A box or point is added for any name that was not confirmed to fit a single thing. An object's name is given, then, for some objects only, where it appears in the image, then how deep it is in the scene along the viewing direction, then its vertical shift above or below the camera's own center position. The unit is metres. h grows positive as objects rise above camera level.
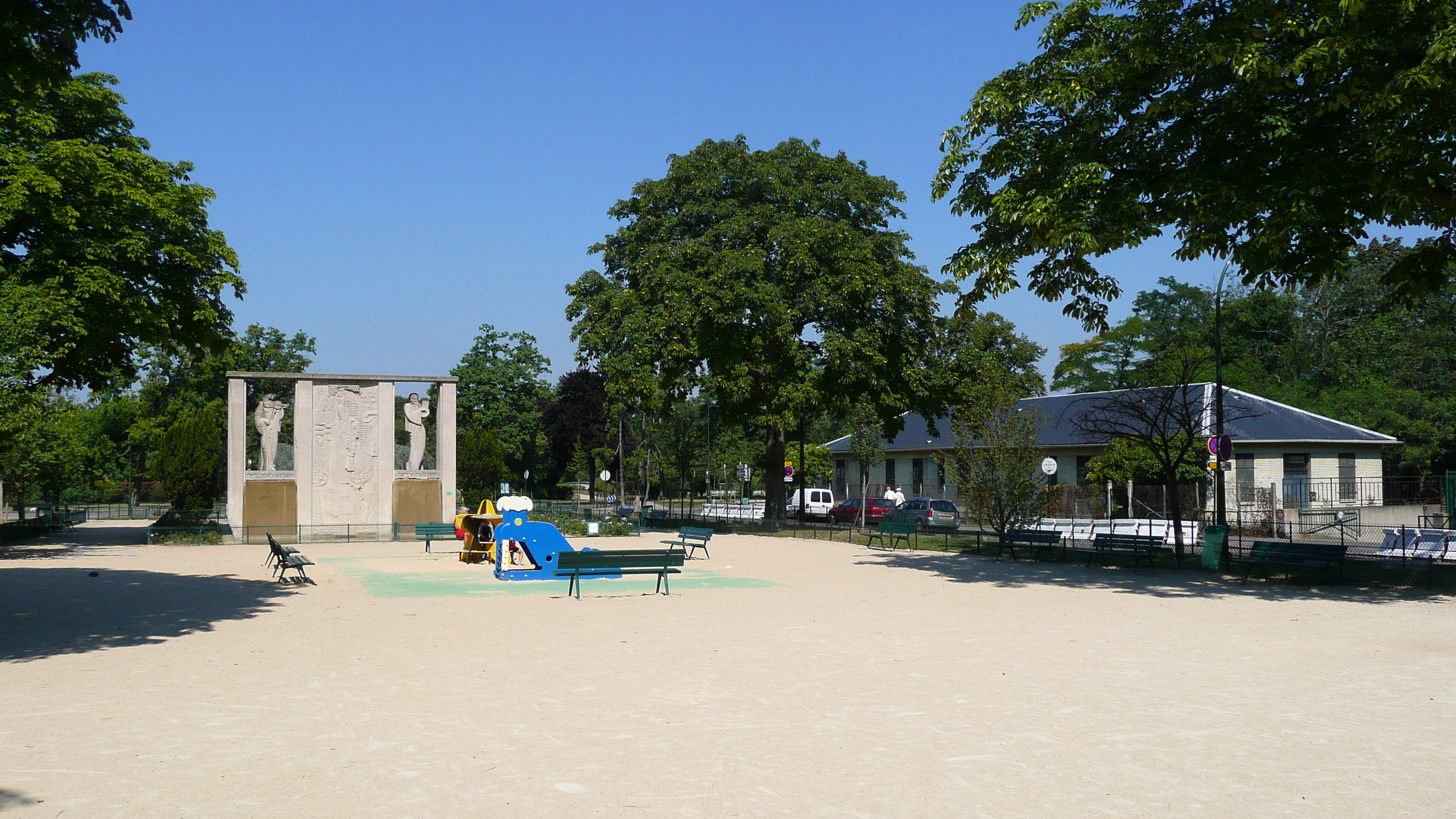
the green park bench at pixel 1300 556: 19.69 -1.71
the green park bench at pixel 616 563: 17.22 -1.60
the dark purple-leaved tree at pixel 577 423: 77.56 +3.39
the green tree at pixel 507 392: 79.06 +5.91
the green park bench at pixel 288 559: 19.17 -1.73
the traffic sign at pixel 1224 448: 23.69 +0.44
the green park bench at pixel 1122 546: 23.50 -1.80
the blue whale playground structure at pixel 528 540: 20.66 -1.46
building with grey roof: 39.69 +0.53
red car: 47.06 -2.02
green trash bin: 22.16 -1.67
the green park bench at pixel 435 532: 28.95 -1.84
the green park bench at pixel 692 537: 25.38 -1.74
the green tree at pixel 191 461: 39.56 +0.27
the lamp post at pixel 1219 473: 24.59 -0.14
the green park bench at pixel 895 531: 29.98 -1.86
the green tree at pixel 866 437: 46.97 +1.49
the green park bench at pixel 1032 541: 25.64 -1.85
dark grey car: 42.75 -1.97
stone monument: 33.12 +0.02
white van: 53.72 -1.91
